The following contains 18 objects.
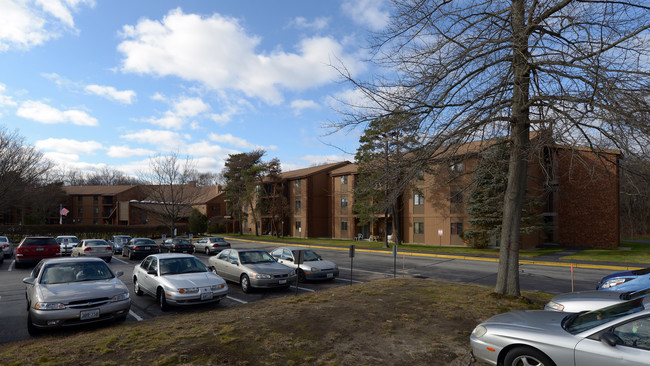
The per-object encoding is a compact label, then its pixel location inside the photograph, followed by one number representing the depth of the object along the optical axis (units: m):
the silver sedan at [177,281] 9.29
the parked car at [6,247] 23.12
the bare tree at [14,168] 27.09
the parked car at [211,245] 26.81
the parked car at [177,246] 25.98
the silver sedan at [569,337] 3.97
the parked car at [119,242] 27.38
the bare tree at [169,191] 34.69
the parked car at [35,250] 18.88
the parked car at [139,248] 23.33
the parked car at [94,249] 21.41
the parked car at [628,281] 9.22
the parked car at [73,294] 7.33
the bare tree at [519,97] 7.04
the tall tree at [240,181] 54.53
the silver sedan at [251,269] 11.89
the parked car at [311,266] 14.03
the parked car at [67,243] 25.50
